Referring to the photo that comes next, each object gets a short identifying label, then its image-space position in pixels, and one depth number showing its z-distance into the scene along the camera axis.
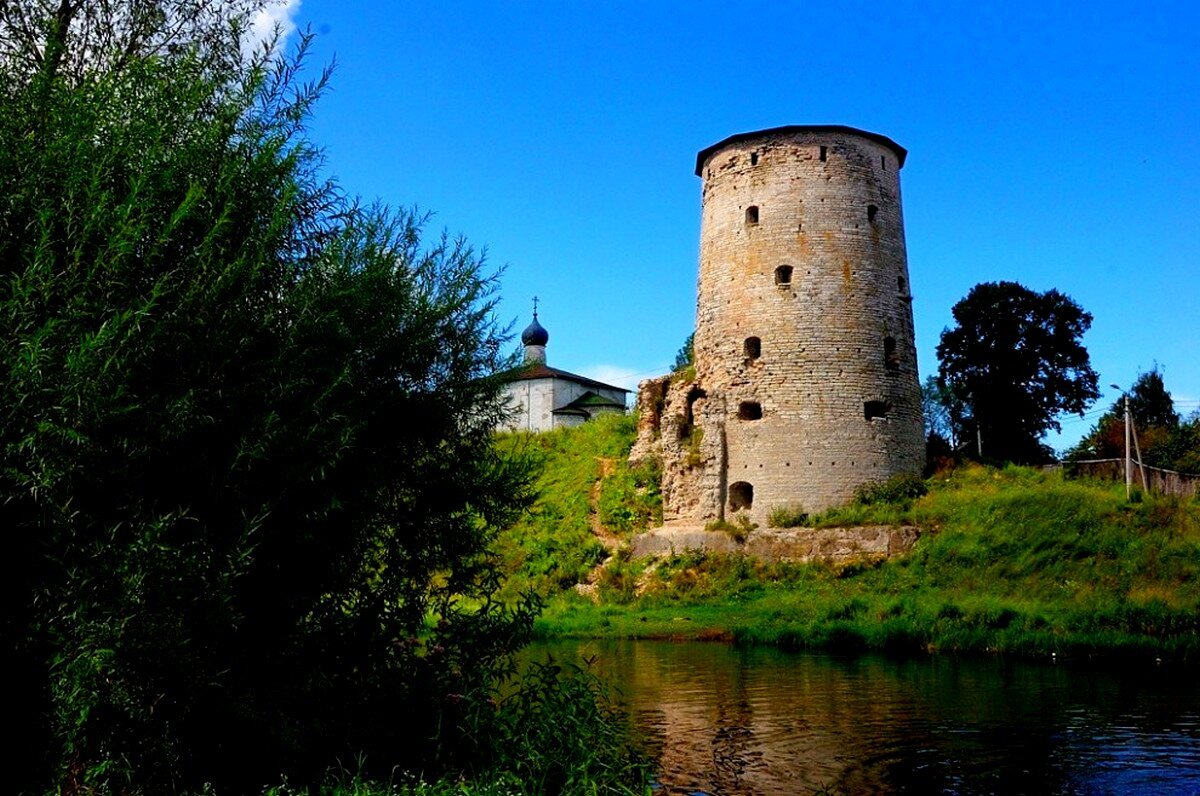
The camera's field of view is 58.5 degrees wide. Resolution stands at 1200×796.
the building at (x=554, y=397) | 52.56
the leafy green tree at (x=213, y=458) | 5.88
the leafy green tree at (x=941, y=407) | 46.66
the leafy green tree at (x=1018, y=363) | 41.31
